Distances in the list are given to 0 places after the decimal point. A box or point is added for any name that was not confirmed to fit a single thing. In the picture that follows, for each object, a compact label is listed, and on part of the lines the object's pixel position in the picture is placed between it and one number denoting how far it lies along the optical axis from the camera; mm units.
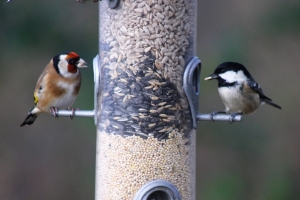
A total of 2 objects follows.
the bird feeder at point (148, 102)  9602
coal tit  11305
